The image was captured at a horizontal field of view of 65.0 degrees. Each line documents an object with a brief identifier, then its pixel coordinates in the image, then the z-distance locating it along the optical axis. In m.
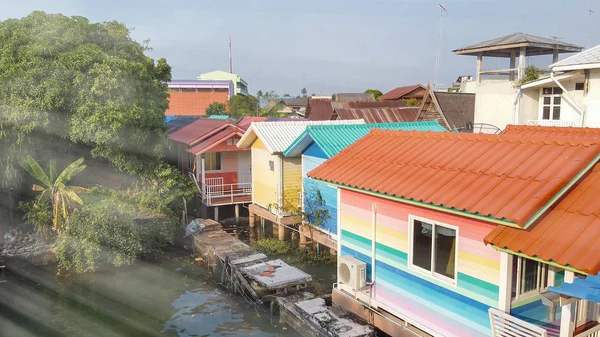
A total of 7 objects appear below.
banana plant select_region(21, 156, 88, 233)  14.49
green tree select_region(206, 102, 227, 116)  53.03
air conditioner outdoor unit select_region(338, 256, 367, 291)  9.27
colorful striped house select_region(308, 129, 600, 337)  6.39
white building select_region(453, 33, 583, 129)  19.36
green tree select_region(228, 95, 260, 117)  53.54
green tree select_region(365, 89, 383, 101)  64.31
